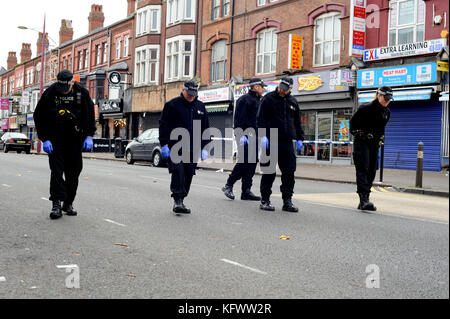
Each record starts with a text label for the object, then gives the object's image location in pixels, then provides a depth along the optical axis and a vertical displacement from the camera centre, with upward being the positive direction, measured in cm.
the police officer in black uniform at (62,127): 688 +27
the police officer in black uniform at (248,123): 880 +51
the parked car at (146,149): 2125 +3
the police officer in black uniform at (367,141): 791 +26
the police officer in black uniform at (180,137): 748 +25
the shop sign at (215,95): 2848 +319
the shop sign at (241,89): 2513 +326
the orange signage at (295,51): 2344 +459
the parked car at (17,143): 3606 +21
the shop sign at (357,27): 2012 +497
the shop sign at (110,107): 4006 +328
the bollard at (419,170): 1302 -28
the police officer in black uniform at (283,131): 780 +35
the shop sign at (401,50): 1781 +384
